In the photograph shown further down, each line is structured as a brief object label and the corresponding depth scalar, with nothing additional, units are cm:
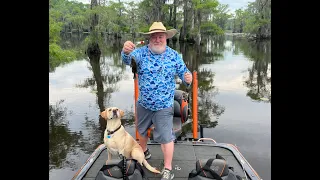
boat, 249
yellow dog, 286
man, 272
